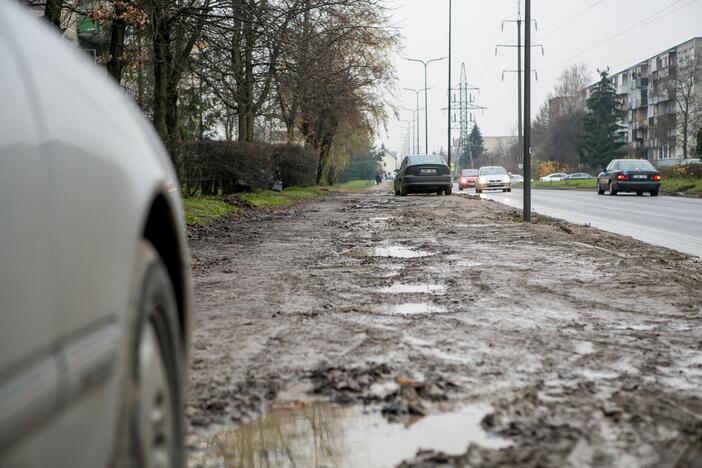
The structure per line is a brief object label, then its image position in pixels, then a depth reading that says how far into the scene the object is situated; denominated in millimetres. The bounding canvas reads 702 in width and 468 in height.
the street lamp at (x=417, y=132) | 113388
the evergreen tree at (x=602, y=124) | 94062
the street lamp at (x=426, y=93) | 78375
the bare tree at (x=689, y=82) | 77812
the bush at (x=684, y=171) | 44875
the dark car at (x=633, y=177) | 38156
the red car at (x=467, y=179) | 56681
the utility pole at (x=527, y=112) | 18172
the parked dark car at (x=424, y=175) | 37219
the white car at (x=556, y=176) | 99762
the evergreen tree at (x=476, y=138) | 180500
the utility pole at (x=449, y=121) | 55234
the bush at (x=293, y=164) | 37562
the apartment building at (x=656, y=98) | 82938
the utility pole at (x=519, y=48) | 54138
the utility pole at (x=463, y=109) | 108562
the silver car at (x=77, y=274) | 1469
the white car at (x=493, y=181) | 49125
